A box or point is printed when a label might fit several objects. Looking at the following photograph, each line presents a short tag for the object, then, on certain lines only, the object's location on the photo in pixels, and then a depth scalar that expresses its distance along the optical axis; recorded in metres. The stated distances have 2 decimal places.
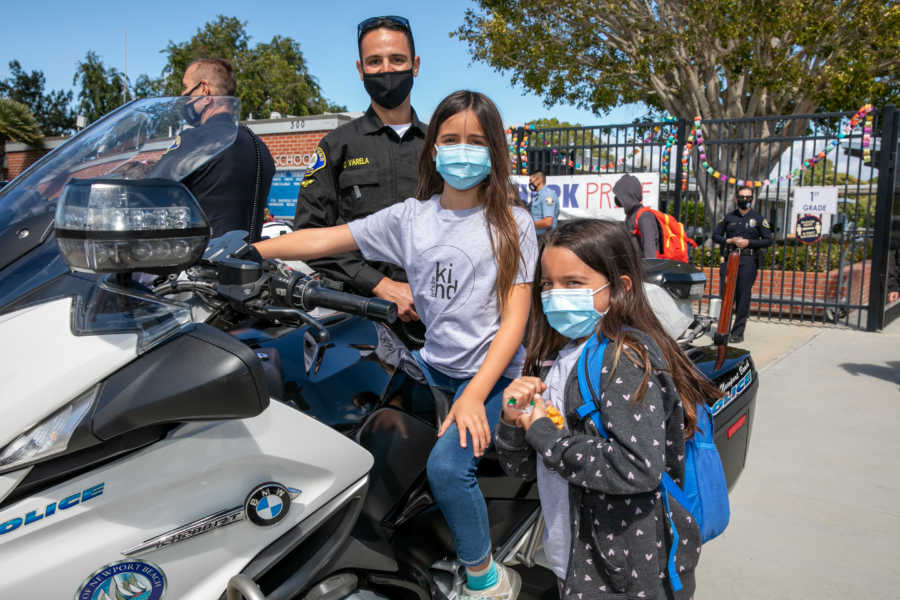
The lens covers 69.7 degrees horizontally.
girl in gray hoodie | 1.37
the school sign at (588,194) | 8.63
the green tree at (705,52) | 10.96
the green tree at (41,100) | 49.91
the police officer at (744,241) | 7.21
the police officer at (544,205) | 7.91
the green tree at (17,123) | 24.02
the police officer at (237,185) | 2.21
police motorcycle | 0.98
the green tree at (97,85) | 42.09
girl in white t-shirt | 1.61
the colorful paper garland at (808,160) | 7.39
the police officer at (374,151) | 2.33
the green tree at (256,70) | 36.12
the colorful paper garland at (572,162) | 8.88
